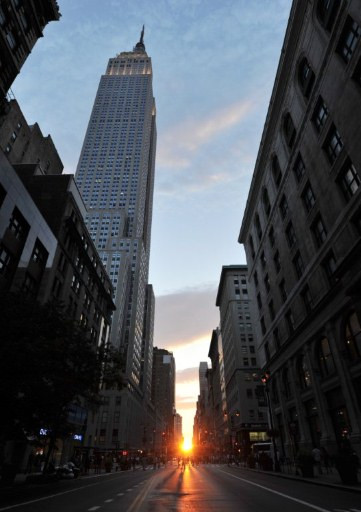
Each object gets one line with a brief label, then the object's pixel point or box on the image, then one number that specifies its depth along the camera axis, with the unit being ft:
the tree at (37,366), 54.65
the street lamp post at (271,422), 99.57
